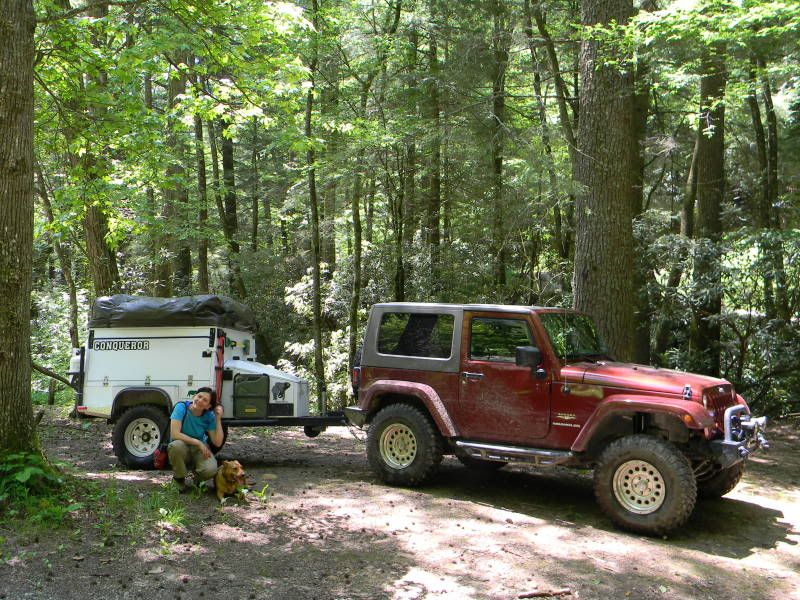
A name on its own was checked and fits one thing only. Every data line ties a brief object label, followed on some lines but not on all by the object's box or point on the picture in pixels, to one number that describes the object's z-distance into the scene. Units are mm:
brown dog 6934
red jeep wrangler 6328
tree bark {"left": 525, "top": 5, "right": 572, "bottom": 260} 15757
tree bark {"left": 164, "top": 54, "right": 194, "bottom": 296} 16156
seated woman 7133
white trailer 9000
